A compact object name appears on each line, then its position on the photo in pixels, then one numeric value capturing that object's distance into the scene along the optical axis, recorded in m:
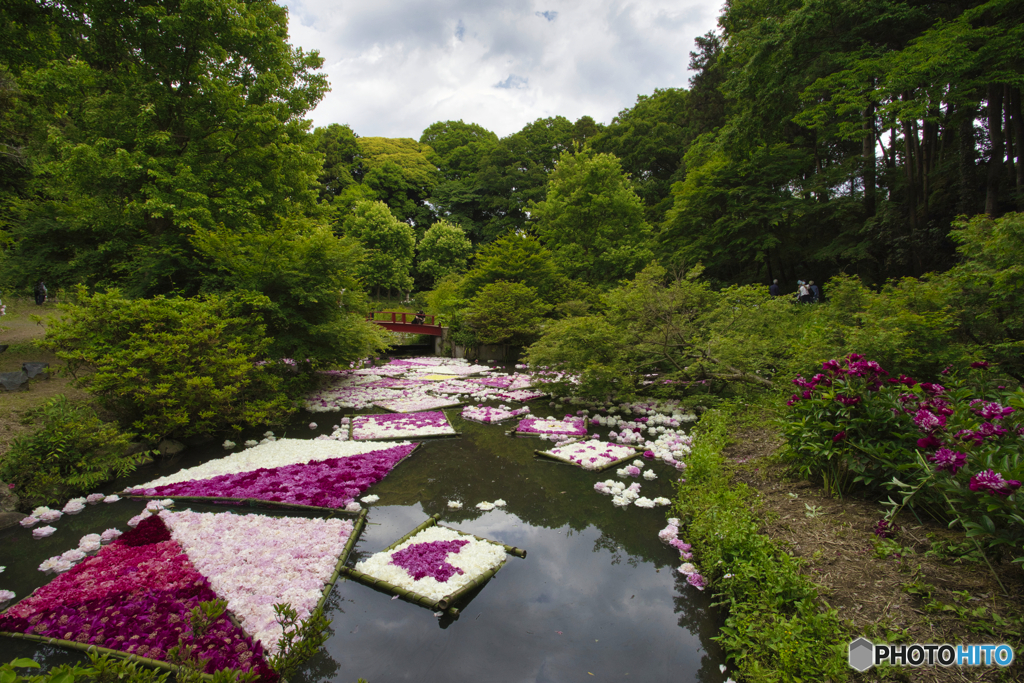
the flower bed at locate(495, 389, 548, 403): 11.12
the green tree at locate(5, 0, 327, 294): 9.77
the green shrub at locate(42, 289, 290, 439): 6.08
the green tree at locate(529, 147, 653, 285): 22.02
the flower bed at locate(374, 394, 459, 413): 10.00
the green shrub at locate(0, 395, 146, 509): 5.02
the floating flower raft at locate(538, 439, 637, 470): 6.41
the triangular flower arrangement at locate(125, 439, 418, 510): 5.19
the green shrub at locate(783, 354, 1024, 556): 2.69
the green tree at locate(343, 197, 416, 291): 33.28
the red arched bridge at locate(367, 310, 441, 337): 22.27
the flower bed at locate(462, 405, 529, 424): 9.17
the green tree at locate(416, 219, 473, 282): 34.88
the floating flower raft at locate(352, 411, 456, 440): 7.93
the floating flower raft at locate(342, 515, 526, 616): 3.47
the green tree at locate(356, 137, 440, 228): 41.22
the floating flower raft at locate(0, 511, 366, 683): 2.85
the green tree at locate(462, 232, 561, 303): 19.06
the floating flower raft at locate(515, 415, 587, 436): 8.06
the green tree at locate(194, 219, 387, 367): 9.36
